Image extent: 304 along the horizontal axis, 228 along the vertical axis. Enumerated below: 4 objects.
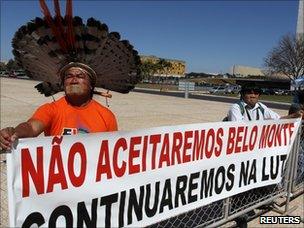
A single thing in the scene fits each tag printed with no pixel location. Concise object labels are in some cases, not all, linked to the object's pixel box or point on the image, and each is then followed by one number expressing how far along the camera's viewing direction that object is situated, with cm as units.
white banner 152
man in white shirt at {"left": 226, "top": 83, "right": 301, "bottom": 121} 292
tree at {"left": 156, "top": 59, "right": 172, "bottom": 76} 7718
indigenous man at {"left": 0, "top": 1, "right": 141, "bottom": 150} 189
